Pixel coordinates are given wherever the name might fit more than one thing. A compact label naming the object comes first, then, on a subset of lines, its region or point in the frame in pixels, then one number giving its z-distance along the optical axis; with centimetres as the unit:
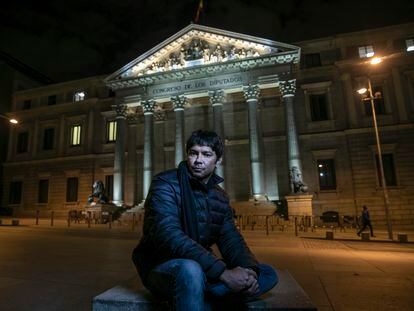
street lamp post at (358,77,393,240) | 1524
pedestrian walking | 1722
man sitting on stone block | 210
